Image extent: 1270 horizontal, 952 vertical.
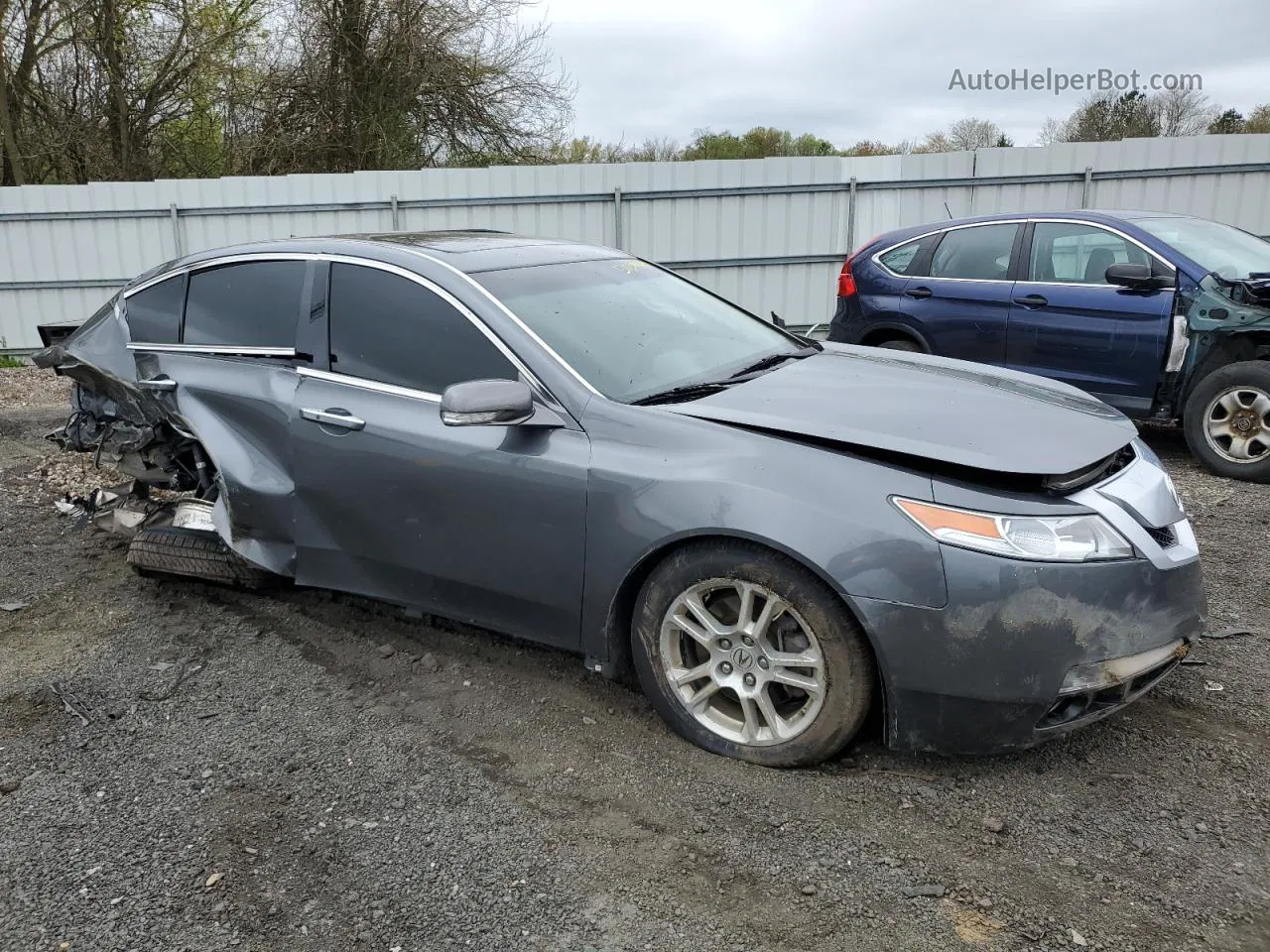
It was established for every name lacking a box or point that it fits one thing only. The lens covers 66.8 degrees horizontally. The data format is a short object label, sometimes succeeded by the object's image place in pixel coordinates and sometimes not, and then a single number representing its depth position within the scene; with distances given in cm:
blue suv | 593
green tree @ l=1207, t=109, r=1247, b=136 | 3775
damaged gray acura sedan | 262
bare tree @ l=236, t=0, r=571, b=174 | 1727
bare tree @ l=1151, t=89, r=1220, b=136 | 3684
